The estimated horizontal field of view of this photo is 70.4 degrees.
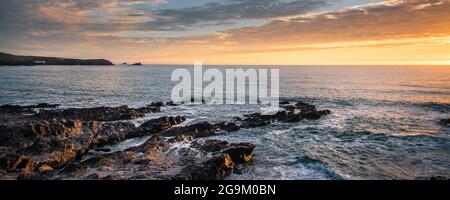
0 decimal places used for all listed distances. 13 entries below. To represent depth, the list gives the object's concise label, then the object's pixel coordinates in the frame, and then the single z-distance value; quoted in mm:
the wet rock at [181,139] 29570
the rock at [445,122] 38156
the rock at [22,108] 44500
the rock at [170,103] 56094
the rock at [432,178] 19838
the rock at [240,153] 24000
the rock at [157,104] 52938
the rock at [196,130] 32781
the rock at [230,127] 35781
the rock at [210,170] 19964
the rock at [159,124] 34406
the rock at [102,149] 26911
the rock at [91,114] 39531
